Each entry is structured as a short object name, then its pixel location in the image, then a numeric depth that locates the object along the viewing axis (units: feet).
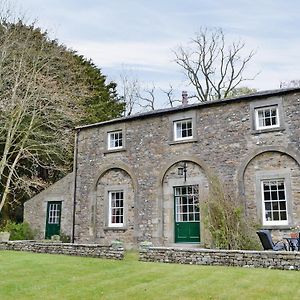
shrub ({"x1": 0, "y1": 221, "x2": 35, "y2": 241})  69.46
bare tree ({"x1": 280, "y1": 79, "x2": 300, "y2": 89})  103.65
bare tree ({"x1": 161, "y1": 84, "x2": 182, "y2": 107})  115.75
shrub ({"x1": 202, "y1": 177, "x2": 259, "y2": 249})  46.32
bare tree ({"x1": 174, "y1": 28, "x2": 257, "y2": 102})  110.11
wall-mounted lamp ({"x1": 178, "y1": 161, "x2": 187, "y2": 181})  55.88
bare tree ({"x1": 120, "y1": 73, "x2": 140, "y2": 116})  119.96
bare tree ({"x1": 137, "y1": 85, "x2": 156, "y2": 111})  119.14
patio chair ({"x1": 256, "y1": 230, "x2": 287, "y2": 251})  40.61
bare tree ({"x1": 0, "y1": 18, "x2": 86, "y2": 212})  65.57
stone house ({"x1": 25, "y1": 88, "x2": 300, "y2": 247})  49.44
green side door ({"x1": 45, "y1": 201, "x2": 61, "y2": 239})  70.82
